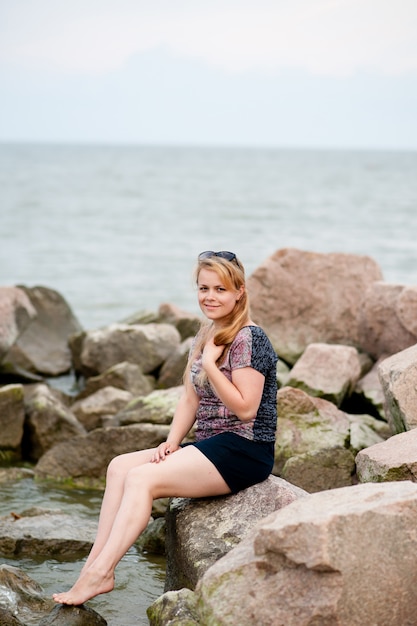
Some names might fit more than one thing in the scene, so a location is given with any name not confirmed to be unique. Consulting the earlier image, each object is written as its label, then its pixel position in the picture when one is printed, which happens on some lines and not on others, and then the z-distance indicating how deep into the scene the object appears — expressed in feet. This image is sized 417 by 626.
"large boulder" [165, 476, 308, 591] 16.06
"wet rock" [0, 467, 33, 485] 26.22
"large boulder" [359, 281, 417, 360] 28.35
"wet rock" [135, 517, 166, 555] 20.95
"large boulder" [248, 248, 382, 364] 34.42
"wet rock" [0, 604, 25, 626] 15.80
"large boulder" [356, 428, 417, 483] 16.51
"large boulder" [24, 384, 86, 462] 28.71
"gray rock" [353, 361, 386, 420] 28.12
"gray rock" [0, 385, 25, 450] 28.27
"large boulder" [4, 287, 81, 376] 39.24
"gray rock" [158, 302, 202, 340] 41.39
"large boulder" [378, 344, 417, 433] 19.51
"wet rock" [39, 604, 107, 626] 15.47
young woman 15.94
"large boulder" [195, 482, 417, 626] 12.79
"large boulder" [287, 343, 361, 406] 27.81
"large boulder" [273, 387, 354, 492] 22.50
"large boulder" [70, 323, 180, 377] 37.45
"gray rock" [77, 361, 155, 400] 33.86
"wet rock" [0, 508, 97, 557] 20.40
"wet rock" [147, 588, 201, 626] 14.19
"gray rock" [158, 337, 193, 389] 34.91
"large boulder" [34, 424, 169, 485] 25.62
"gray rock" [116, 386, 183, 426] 27.40
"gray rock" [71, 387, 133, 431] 31.12
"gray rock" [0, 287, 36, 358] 34.24
